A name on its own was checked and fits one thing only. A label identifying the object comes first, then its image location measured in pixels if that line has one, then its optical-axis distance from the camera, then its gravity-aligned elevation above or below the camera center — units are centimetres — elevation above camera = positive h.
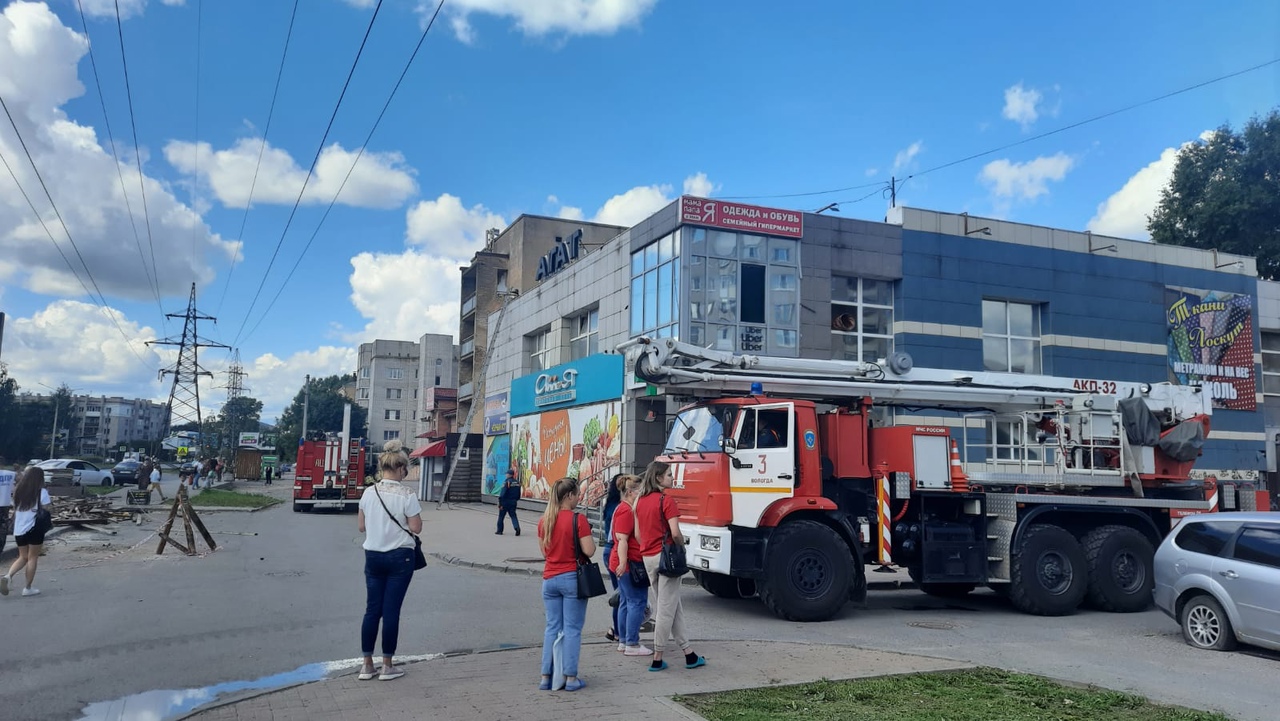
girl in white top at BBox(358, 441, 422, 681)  665 -80
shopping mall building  2212 +451
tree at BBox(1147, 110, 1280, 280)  4066 +1340
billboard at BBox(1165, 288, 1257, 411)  2734 +417
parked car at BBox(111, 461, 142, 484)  4866 -146
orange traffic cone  1138 -12
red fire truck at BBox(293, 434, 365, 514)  3067 -69
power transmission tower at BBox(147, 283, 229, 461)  4869 +497
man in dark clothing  2142 -103
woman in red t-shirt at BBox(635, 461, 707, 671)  733 -78
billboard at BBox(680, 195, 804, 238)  2156 +621
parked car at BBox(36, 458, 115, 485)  3628 -121
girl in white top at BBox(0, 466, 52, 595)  1088 -100
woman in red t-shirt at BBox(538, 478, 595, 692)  650 -97
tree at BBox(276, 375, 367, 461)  10588 +478
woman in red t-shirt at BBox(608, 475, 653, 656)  753 -102
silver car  856 -108
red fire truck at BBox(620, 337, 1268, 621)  1030 -19
